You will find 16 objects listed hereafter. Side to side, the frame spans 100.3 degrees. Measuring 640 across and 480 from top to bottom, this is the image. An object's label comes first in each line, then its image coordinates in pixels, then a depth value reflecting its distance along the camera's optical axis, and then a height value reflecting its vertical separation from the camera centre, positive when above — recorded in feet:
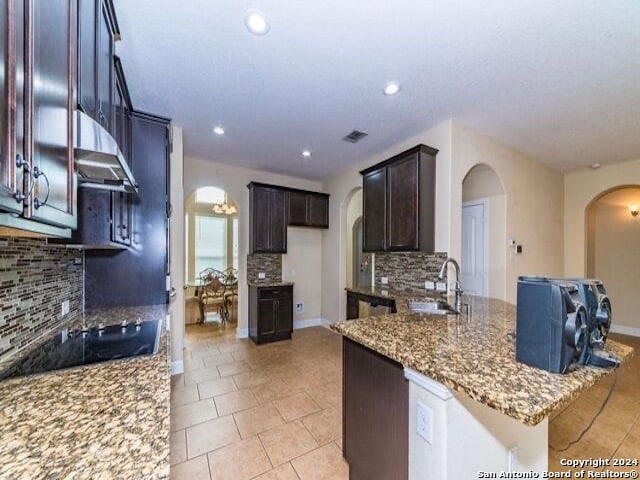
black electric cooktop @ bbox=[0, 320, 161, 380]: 4.04 -1.94
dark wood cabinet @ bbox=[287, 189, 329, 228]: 15.66 +1.96
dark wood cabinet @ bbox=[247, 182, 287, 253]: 14.43 +1.25
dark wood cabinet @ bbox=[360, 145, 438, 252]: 9.91 +1.57
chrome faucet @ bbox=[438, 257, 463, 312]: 6.76 -1.37
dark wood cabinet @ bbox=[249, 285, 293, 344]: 13.58 -3.77
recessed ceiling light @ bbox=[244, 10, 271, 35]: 5.34 +4.53
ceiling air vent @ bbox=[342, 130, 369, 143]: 10.82 +4.36
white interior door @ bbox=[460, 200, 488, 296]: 12.16 -0.39
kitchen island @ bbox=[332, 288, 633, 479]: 2.75 -1.63
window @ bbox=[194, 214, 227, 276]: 25.12 -0.08
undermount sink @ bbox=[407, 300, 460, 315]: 6.48 -1.75
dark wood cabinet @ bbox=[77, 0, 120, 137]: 3.65 +2.95
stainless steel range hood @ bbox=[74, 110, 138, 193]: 3.19 +1.16
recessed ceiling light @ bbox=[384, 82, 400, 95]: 7.56 +4.42
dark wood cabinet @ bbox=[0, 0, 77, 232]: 1.94 +1.09
